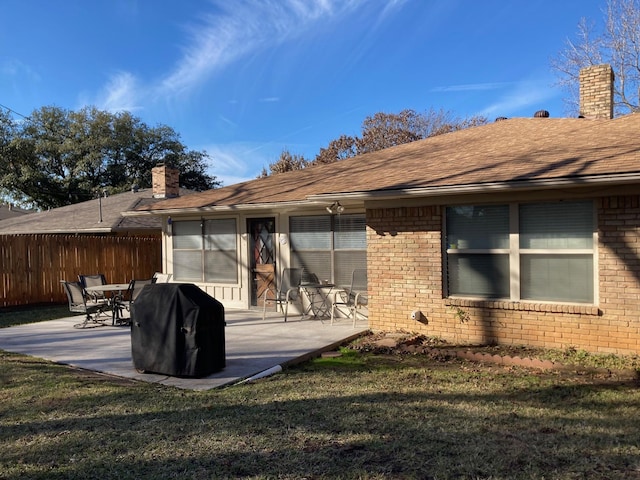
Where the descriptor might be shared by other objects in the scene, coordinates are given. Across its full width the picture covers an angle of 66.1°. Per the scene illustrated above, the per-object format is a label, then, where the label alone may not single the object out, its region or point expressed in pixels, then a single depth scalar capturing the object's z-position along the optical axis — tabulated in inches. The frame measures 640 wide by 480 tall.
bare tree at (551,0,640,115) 809.5
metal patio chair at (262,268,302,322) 401.1
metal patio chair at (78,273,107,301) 432.1
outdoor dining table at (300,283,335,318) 398.3
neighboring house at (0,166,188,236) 605.0
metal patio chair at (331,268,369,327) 370.0
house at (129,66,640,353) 251.3
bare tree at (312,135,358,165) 1379.2
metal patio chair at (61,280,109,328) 390.3
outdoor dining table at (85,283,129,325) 399.5
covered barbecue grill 235.8
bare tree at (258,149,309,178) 1359.5
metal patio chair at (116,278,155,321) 382.7
